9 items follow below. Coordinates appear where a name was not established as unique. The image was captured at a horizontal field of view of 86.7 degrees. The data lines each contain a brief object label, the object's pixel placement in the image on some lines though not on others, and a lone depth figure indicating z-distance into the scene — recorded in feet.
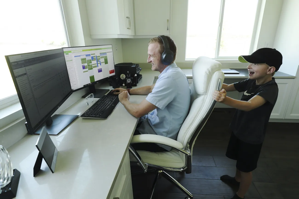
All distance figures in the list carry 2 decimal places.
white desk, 1.86
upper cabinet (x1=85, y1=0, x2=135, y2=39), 5.31
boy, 3.34
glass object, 1.79
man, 3.42
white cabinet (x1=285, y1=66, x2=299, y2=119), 7.26
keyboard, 3.57
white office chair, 2.89
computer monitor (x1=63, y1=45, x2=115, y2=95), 4.01
